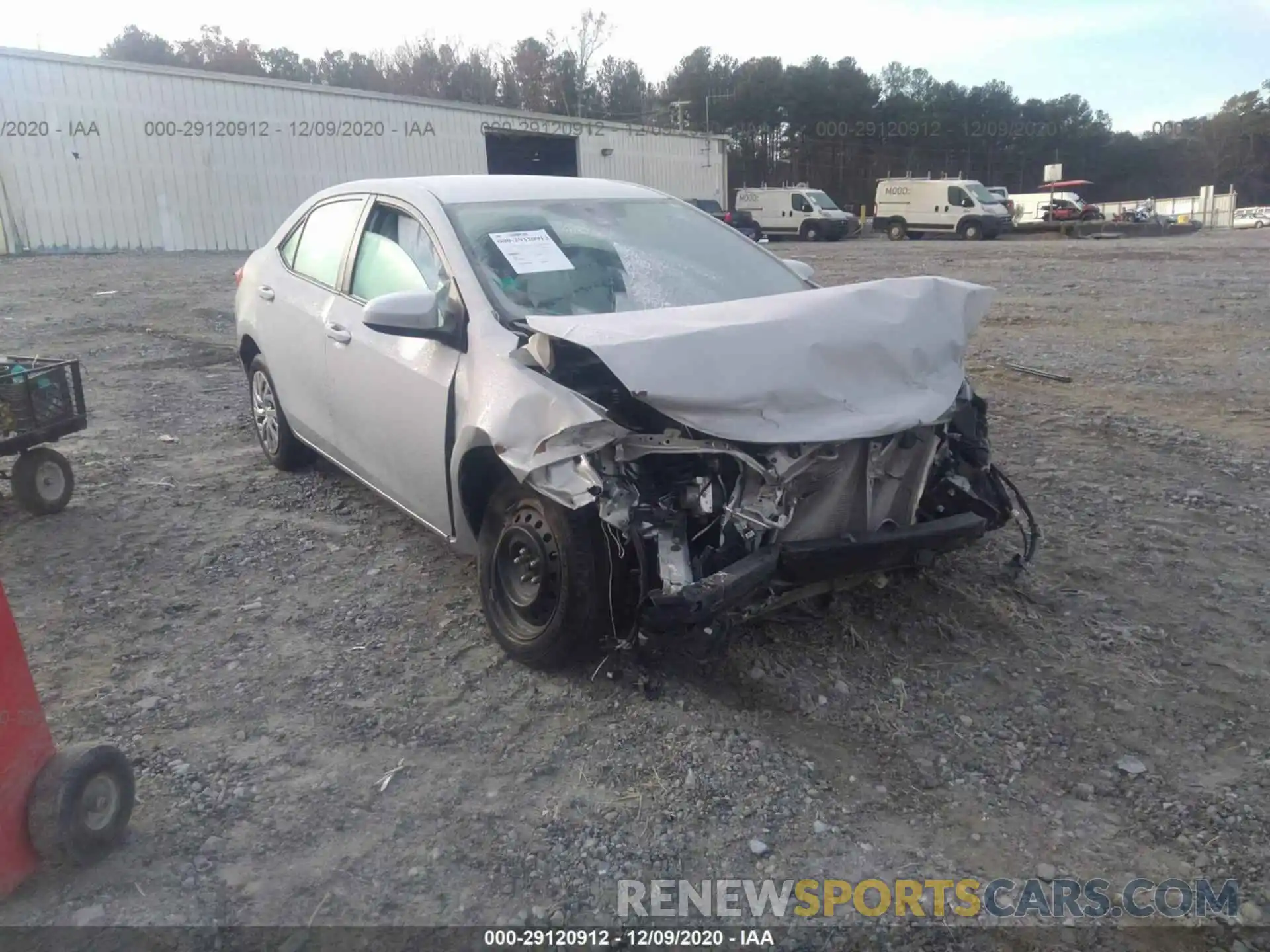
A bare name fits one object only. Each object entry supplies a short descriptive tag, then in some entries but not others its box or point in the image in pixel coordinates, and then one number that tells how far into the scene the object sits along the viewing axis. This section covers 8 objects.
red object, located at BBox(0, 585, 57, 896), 2.45
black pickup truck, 31.36
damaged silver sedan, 3.06
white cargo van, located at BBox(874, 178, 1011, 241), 34.75
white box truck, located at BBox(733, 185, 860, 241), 35.03
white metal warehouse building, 22.12
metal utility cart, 4.95
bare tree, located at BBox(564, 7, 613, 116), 62.22
